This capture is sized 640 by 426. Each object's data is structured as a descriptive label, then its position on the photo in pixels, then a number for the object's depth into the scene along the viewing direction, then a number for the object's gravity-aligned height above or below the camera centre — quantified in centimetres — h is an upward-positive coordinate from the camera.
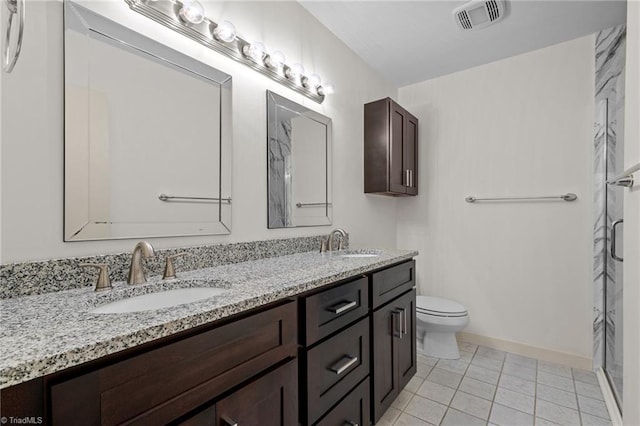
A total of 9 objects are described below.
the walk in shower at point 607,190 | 181 +14
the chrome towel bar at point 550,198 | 216 +11
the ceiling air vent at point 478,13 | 181 +125
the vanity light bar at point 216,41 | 114 +77
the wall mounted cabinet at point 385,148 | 230 +51
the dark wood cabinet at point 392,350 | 142 -72
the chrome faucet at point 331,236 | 191 -15
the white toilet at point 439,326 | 216 -82
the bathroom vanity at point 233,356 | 50 -33
